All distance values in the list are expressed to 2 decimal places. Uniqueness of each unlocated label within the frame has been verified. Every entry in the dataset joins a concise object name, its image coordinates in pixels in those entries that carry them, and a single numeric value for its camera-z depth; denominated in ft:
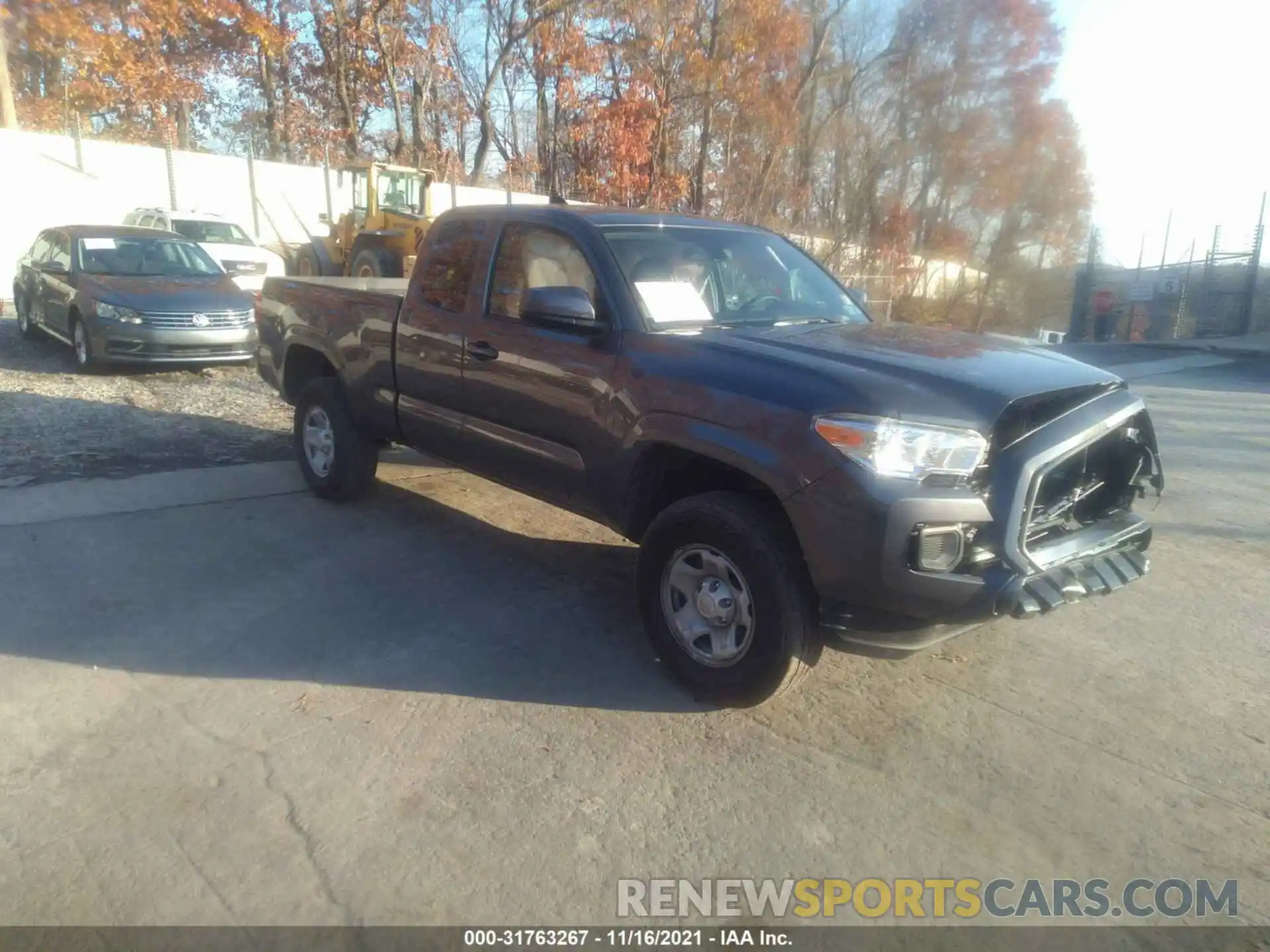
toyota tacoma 10.94
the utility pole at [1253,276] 76.89
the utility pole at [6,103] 71.82
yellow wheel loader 53.88
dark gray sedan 33.45
